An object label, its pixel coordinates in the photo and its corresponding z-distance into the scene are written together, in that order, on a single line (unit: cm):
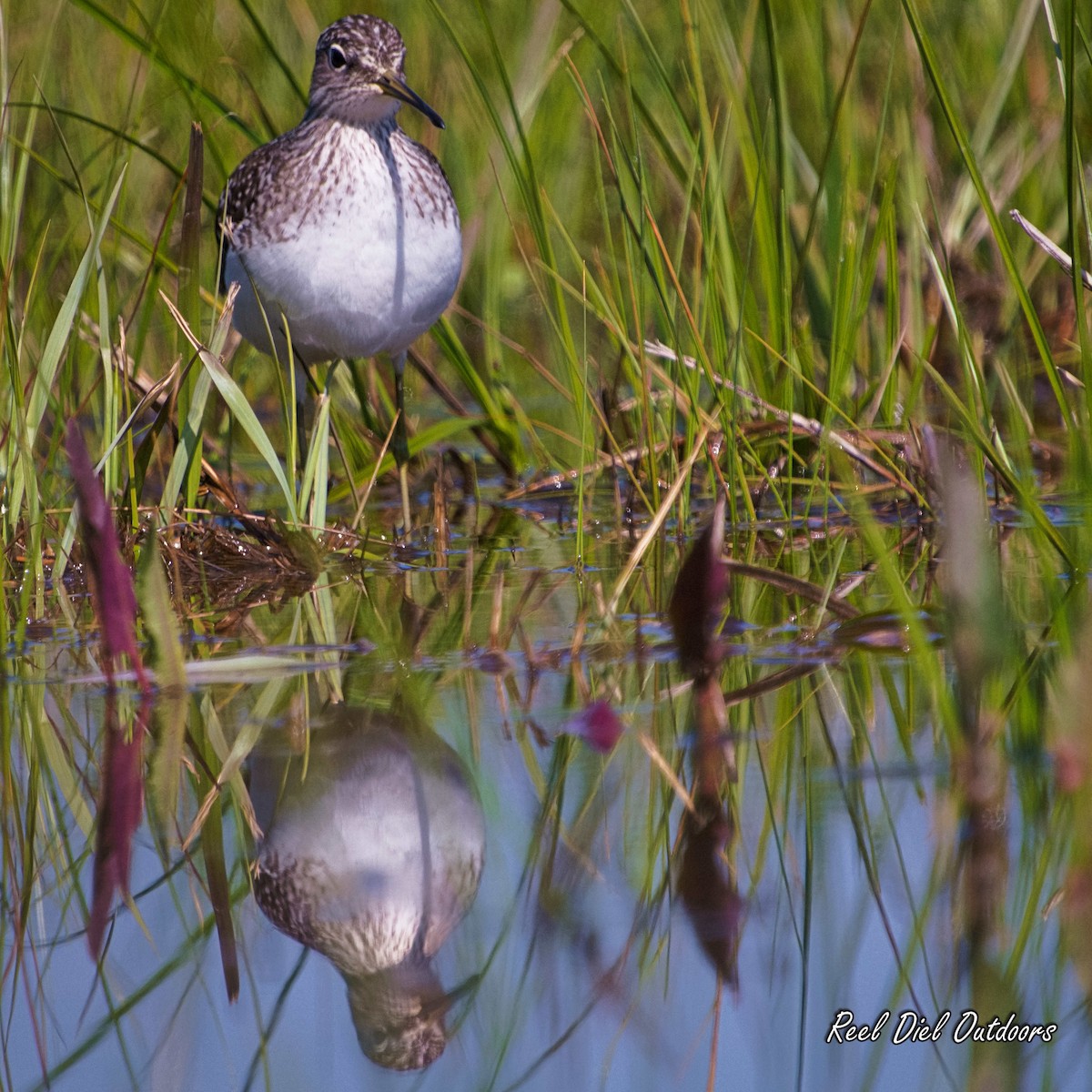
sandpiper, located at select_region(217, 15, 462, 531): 886
